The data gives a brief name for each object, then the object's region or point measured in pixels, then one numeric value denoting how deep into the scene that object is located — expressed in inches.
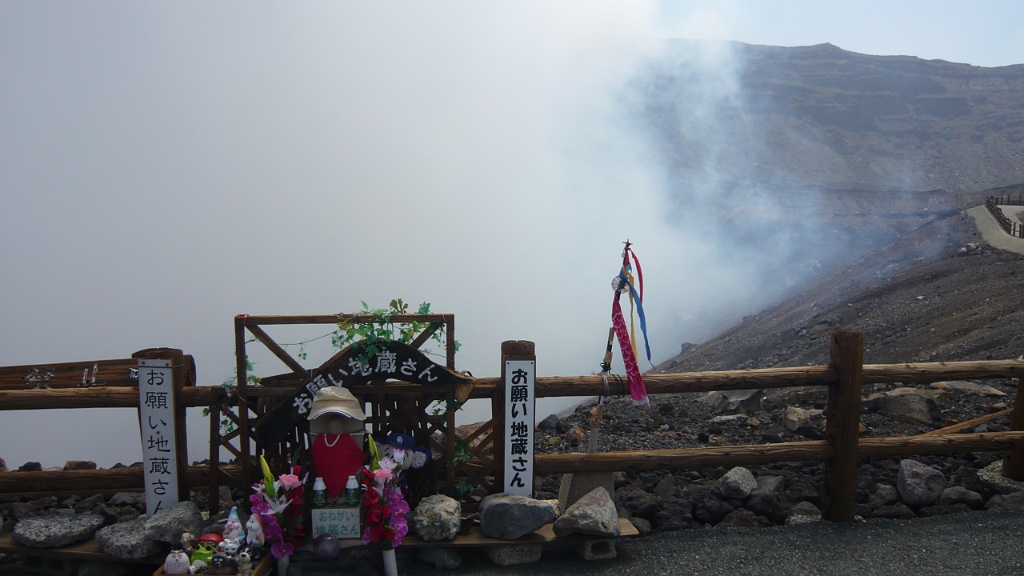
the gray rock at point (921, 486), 181.7
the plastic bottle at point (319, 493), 145.0
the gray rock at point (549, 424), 293.4
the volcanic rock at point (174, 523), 145.3
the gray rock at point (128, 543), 144.3
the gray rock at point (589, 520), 146.9
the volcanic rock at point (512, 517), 149.0
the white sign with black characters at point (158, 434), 155.2
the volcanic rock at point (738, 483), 184.9
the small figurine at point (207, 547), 136.7
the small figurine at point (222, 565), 136.3
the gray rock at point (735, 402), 328.2
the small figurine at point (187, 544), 138.9
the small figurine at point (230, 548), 138.3
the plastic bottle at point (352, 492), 145.2
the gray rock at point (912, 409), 256.4
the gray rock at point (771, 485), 189.2
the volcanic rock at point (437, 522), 146.9
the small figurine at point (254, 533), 140.3
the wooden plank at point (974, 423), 216.4
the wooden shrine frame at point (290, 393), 153.0
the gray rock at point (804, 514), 174.6
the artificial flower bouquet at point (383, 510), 140.5
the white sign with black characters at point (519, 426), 157.2
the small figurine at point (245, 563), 136.7
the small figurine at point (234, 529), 139.4
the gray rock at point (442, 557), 149.3
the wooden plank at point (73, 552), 146.8
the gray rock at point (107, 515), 164.9
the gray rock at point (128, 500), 194.5
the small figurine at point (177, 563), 134.4
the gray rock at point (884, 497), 183.8
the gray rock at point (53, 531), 148.9
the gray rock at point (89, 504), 186.1
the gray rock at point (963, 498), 179.8
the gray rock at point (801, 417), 257.8
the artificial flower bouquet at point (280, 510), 141.0
